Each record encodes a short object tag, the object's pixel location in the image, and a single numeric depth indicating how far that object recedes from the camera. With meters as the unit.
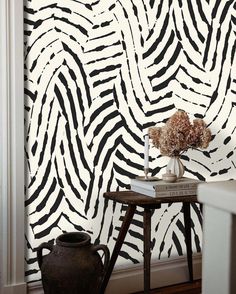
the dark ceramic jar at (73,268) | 1.79
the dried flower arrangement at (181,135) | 2.09
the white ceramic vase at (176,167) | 2.18
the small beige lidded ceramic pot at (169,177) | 2.07
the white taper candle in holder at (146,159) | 2.16
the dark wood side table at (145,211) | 1.96
